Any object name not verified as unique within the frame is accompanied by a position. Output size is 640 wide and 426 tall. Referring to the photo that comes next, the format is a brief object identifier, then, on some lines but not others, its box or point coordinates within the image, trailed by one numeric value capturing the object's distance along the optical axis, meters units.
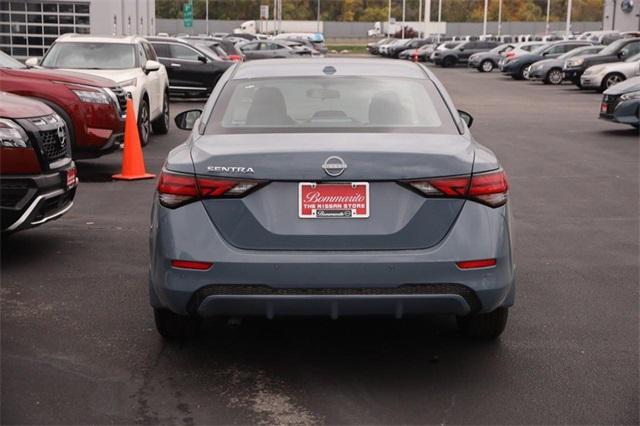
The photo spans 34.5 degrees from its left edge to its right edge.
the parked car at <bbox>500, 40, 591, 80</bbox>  43.59
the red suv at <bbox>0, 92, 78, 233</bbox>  7.32
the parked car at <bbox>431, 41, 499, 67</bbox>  60.41
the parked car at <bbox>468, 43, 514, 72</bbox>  53.77
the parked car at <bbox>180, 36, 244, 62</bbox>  29.68
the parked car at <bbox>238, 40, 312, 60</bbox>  45.19
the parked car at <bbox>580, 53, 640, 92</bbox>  32.12
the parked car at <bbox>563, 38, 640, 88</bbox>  36.12
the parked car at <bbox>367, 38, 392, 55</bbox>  86.25
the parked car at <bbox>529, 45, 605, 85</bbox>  38.84
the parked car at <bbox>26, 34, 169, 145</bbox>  15.57
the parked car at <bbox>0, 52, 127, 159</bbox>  11.86
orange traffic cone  12.48
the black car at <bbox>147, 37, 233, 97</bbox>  26.27
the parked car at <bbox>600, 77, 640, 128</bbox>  18.31
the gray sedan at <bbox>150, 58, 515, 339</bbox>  4.74
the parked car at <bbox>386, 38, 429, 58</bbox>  76.81
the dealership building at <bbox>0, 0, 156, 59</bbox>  36.09
